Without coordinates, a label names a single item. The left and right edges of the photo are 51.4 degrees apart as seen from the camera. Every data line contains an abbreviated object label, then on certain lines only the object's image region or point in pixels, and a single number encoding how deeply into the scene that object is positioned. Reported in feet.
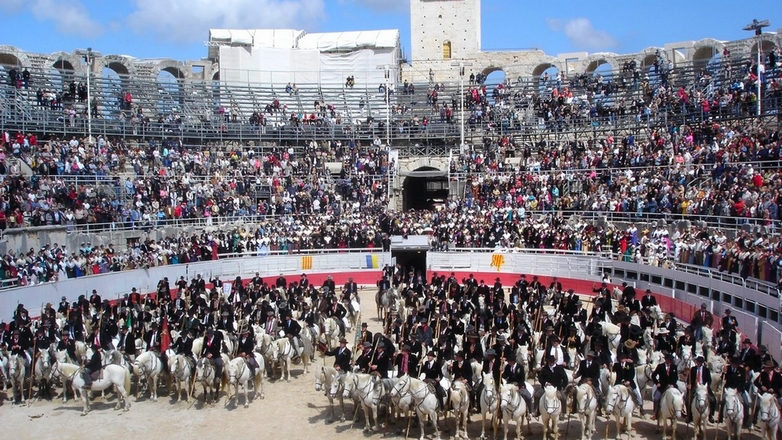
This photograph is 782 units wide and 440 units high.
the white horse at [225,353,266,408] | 60.90
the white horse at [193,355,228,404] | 60.85
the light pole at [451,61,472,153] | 163.23
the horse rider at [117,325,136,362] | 65.77
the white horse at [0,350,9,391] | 61.67
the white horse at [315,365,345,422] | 56.95
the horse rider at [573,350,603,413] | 53.67
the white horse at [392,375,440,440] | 53.26
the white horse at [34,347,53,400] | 62.69
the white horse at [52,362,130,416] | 60.13
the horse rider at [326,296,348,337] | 76.23
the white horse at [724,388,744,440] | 50.19
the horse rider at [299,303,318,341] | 72.43
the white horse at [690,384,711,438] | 51.08
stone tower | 227.98
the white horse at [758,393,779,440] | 48.70
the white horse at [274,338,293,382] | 67.67
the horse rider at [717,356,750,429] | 51.26
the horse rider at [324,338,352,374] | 58.59
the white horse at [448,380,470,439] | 53.57
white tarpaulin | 204.33
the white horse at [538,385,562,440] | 52.37
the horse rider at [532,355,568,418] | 53.57
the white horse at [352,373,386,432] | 55.31
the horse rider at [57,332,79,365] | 63.00
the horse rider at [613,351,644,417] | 54.24
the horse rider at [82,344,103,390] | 60.03
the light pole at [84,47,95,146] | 140.75
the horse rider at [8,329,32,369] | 62.28
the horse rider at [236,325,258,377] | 61.87
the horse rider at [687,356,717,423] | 52.95
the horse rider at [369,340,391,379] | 57.26
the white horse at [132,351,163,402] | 62.23
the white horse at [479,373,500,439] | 53.31
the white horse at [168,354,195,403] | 61.98
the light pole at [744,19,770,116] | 117.99
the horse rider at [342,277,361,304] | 85.69
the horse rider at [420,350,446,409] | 55.88
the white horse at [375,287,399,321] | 86.99
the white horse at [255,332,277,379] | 67.10
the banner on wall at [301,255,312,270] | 120.47
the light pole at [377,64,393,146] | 168.76
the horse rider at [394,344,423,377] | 57.06
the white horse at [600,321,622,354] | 67.46
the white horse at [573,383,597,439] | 52.34
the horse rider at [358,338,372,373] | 58.29
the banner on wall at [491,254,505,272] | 118.01
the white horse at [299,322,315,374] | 70.38
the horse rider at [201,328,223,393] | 61.72
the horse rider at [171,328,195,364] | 63.21
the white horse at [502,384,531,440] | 52.54
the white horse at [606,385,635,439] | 52.54
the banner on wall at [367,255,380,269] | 121.08
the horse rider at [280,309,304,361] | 69.36
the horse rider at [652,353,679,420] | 54.13
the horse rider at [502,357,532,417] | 55.31
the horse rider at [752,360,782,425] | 50.08
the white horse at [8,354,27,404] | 61.57
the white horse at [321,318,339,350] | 74.02
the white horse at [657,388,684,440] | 51.72
